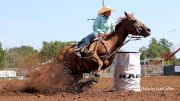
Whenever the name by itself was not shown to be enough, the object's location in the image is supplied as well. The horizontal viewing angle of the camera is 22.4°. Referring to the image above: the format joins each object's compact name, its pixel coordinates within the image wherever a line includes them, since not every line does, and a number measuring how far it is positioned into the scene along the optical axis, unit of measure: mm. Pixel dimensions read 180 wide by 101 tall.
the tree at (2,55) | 57453
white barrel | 12391
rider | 12414
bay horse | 12273
